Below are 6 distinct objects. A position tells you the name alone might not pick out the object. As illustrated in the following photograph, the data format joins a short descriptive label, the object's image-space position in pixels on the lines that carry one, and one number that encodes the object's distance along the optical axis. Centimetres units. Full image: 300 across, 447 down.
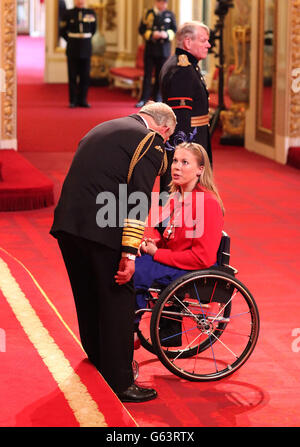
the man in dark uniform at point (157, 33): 2916
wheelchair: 855
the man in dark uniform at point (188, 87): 1178
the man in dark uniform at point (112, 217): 797
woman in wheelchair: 889
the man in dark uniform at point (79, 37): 3025
